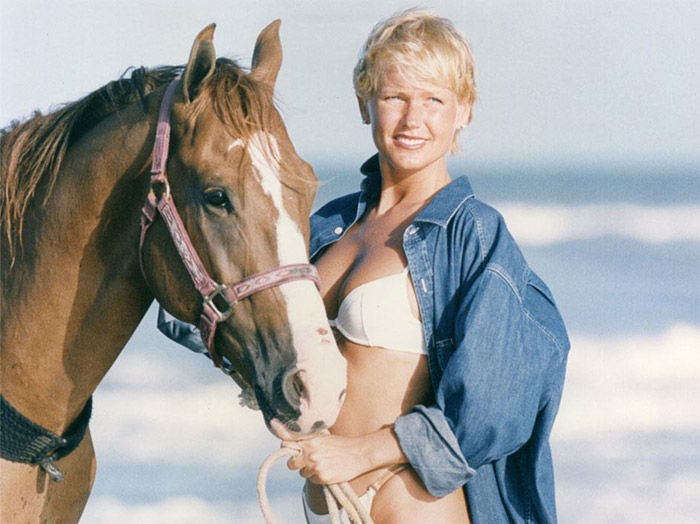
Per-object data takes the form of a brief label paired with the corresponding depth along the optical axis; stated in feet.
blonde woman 15.63
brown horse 15.57
